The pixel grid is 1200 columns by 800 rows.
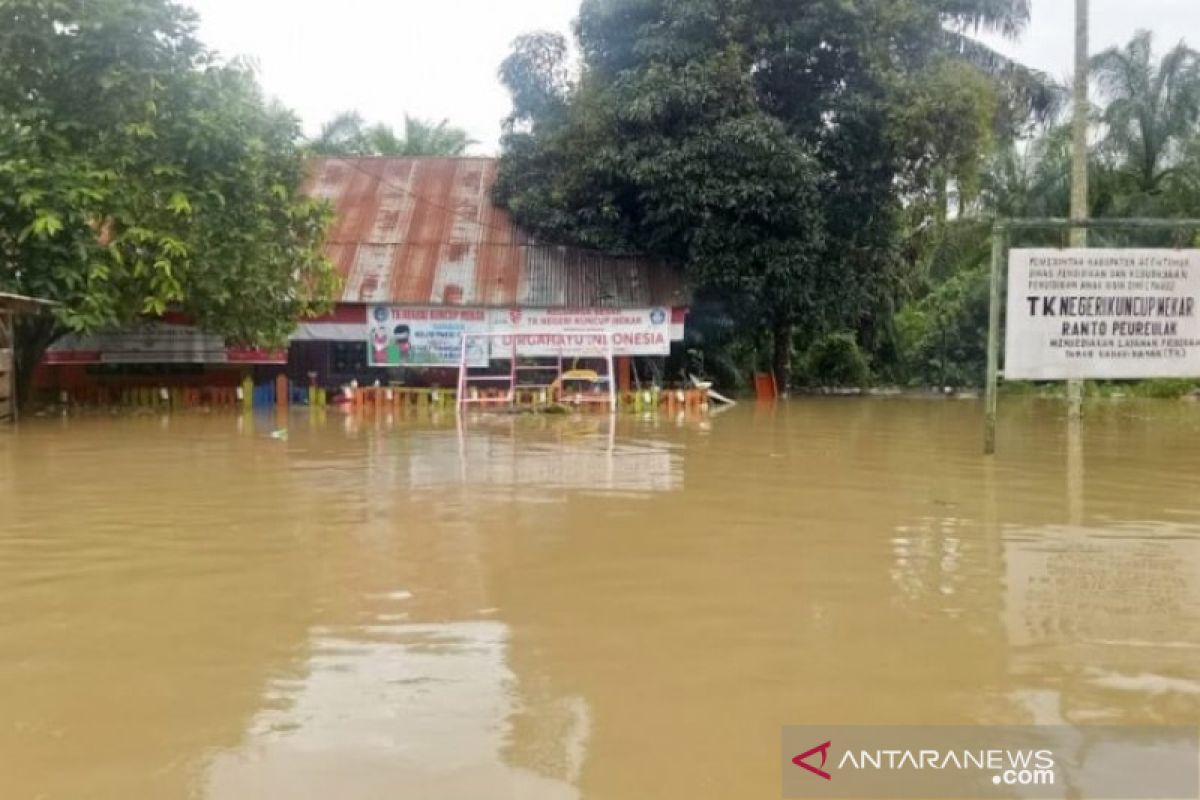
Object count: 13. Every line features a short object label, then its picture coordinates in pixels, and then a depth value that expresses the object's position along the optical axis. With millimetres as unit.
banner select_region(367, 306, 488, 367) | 20109
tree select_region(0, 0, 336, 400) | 13781
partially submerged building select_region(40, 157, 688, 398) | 20109
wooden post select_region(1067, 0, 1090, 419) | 13617
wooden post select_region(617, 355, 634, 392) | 20609
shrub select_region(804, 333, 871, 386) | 27922
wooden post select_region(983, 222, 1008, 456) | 10352
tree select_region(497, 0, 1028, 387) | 20203
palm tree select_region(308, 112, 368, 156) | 30484
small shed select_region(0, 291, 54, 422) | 14766
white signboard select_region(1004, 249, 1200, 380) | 10320
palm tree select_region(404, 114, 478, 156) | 31172
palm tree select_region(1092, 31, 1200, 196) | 25453
